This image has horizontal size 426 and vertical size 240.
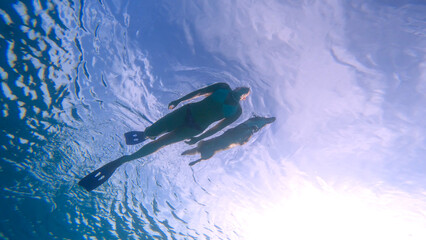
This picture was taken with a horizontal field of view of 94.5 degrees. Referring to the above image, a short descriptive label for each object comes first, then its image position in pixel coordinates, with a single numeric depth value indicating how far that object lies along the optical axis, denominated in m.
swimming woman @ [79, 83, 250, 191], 4.40
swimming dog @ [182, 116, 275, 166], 4.78
